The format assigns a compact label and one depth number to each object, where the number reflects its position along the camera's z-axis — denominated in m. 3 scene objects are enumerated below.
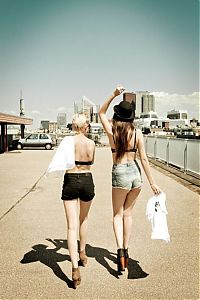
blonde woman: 4.03
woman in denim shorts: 4.17
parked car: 35.03
